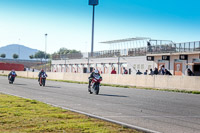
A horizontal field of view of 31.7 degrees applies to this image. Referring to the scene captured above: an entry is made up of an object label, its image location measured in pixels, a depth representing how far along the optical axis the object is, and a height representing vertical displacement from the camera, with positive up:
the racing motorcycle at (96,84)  20.59 -0.46
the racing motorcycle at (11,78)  32.41 -0.26
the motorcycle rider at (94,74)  20.84 +0.13
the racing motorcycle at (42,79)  29.91 -0.30
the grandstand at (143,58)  37.06 +2.49
